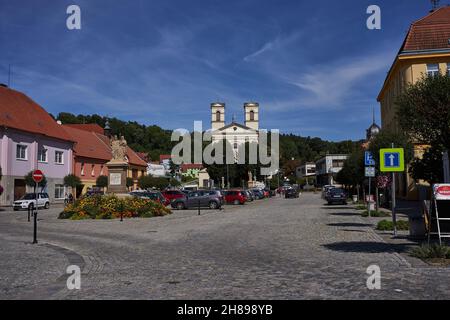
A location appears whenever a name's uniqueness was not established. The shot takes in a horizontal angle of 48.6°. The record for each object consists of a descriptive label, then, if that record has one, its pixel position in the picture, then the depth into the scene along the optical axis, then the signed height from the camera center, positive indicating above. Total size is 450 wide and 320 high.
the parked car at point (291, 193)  73.75 +0.07
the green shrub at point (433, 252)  11.12 -1.36
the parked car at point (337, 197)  43.89 -0.35
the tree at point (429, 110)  12.09 +2.02
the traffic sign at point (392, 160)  16.84 +1.10
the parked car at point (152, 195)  36.84 +0.00
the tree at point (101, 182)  66.12 +1.79
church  127.44 +18.16
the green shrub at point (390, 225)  18.67 -1.25
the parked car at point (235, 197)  51.31 -0.30
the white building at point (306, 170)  152.62 +7.26
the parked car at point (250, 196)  57.58 -0.24
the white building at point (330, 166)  117.81 +6.64
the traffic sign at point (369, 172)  25.03 +1.04
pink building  48.00 +5.34
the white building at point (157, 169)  110.05 +5.65
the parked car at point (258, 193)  69.56 +0.12
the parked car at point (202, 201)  40.25 -0.52
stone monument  33.88 +1.38
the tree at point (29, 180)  48.25 +1.57
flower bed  28.31 -0.75
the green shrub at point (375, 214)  26.71 -1.15
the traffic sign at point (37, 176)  23.47 +0.96
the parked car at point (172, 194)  46.62 +0.07
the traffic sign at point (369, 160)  24.89 +1.63
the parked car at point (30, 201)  41.50 -0.45
